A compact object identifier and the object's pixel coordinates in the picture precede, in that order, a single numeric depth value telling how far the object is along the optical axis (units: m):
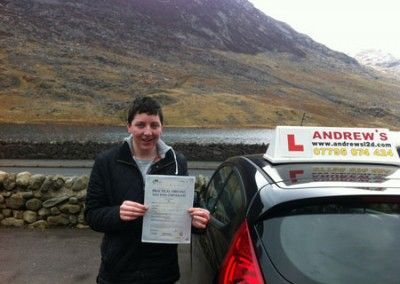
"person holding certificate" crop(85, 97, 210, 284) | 3.04
